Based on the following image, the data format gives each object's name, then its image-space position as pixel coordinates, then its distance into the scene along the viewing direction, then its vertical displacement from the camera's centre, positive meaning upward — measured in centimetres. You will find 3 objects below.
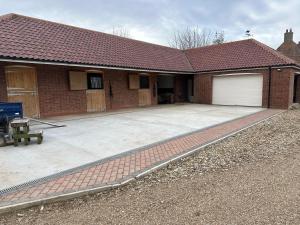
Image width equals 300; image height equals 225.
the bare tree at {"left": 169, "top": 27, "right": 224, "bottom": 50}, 3875 +854
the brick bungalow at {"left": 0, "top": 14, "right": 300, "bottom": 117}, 1004 +94
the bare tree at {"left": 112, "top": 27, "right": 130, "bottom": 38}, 3653 +929
